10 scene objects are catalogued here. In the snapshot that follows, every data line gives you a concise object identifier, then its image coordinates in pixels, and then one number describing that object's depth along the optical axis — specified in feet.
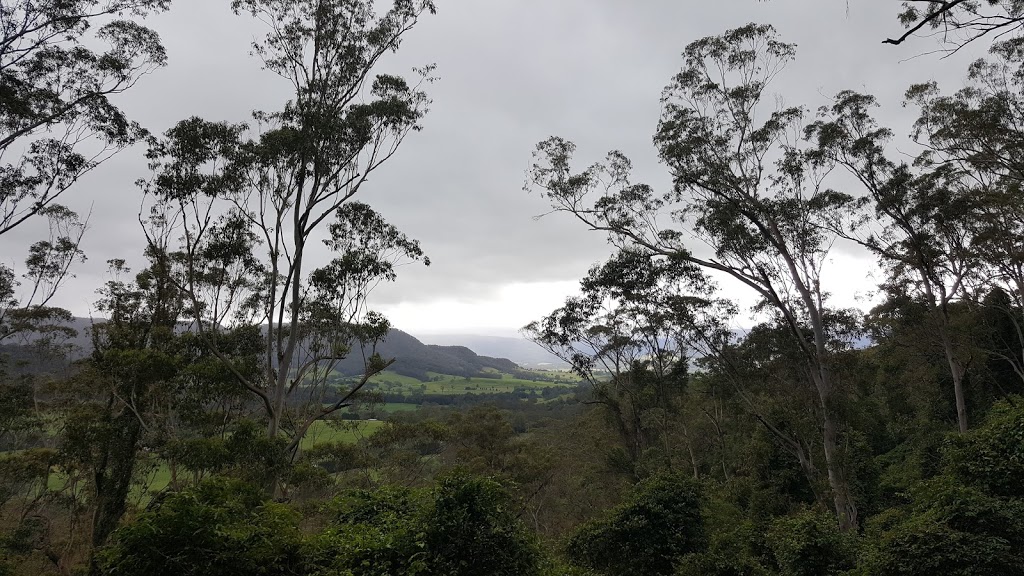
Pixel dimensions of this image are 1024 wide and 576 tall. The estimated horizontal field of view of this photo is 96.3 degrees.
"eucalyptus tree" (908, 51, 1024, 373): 41.32
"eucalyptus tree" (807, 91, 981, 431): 51.65
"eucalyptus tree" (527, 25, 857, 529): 49.55
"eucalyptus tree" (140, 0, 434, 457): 37.63
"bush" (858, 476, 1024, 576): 23.45
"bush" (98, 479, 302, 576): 17.51
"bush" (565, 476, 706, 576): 40.47
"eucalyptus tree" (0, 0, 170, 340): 33.73
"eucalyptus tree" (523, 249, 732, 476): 60.75
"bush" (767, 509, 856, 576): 31.12
